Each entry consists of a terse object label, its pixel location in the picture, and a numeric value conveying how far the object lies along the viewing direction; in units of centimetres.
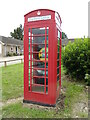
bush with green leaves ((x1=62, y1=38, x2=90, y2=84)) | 498
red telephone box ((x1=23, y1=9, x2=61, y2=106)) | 290
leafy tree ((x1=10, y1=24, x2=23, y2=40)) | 4600
